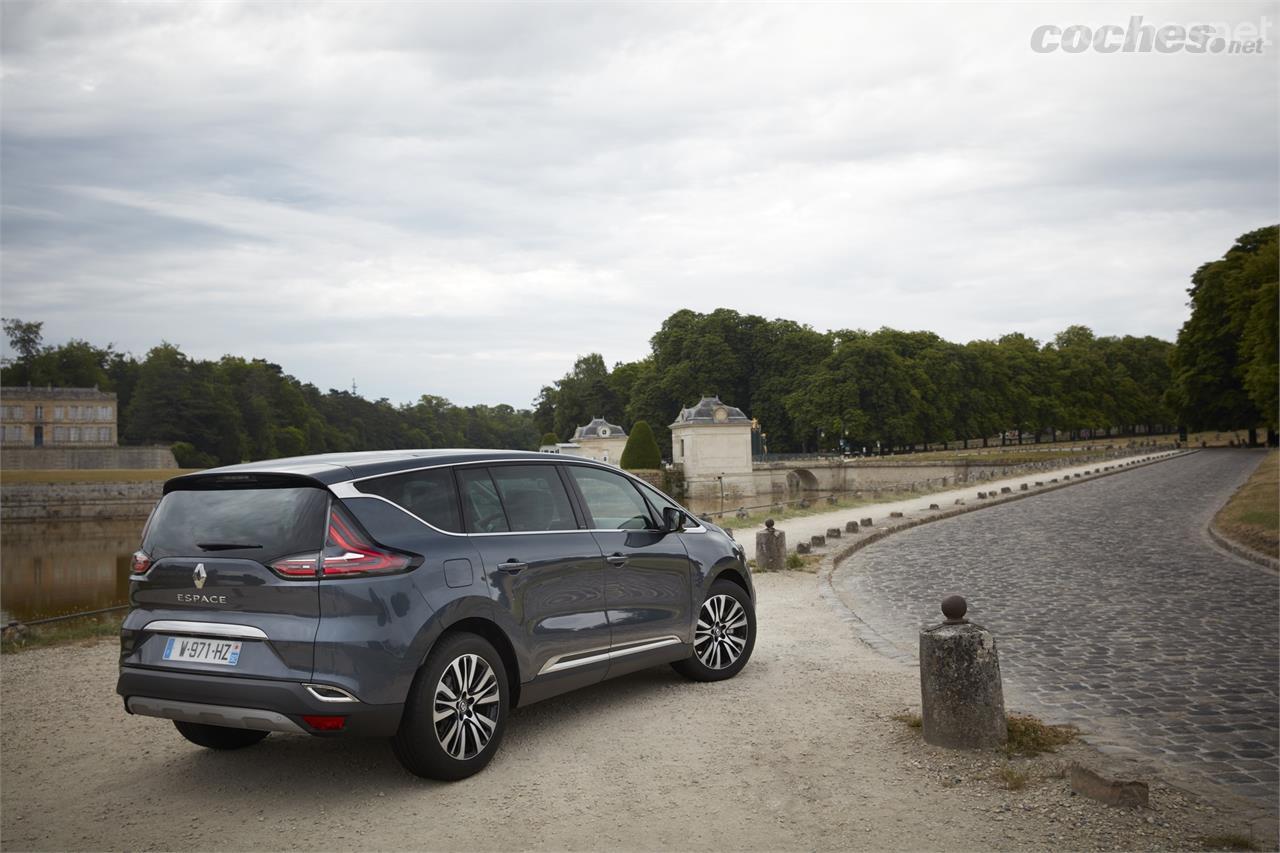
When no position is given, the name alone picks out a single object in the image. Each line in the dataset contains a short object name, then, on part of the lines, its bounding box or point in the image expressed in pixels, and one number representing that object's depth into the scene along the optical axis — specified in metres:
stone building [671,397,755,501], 68.12
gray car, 4.96
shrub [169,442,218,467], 87.38
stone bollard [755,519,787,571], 15.62
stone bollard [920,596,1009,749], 5.82
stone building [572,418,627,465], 83.00
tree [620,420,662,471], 65.56
